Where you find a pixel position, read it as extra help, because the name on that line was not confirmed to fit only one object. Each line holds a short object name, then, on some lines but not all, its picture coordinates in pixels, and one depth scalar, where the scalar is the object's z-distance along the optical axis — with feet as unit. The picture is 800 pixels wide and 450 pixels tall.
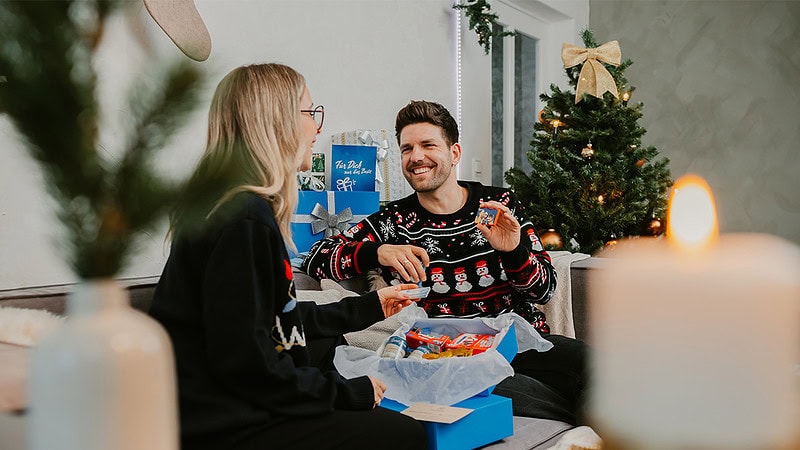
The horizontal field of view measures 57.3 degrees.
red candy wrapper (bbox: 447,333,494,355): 5.45
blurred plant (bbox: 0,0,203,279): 0.82
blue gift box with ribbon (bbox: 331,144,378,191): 8.44
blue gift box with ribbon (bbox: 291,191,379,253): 7.65
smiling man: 6.40
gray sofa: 4.70
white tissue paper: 5.03
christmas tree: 10.73
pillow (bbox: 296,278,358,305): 6.10
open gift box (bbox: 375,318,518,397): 5.68
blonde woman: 3.45
